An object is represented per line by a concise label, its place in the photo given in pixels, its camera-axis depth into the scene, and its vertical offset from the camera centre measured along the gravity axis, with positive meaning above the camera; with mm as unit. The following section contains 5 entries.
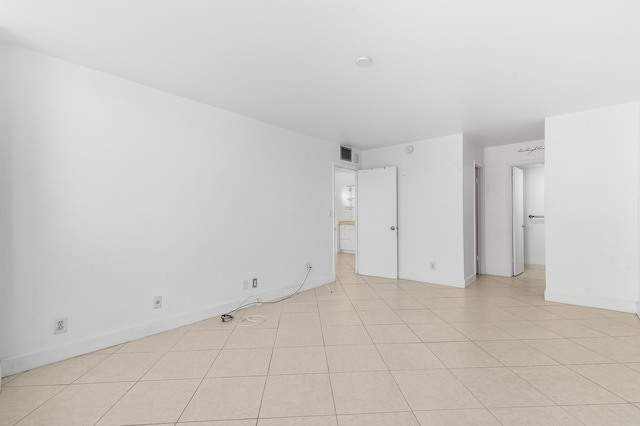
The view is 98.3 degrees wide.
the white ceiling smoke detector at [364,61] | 2238 +1248
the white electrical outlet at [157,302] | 2797 -899
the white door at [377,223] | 5070 -206
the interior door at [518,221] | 5270 -210
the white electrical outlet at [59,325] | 2258 -911
